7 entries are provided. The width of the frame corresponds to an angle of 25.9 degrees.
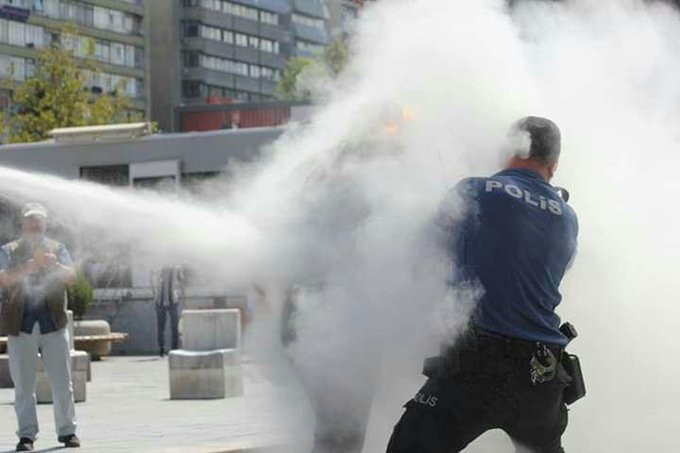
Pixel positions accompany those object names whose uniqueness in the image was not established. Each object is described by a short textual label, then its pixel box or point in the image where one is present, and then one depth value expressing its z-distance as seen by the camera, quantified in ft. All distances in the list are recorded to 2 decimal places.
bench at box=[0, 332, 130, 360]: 70.13
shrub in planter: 76.89
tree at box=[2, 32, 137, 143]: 166.50
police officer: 18.21
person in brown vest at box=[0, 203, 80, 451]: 33.32
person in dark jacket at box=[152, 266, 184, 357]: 75.25
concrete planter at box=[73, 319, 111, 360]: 70.98
